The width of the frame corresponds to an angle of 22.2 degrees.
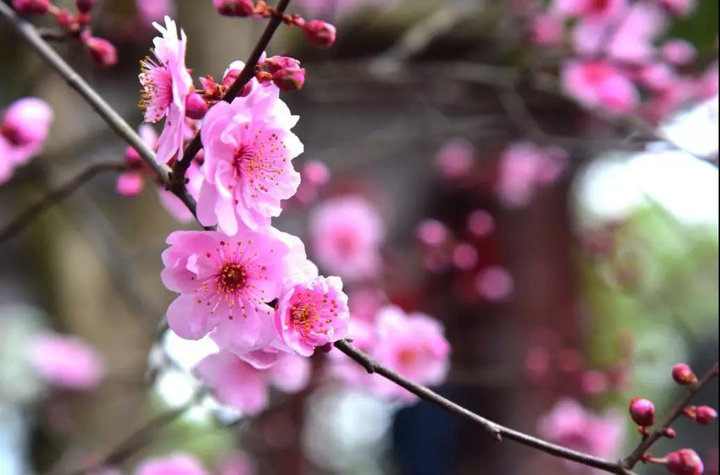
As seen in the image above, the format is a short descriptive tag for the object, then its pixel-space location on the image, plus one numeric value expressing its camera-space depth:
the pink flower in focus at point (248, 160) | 0.37
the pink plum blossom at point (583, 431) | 0.65
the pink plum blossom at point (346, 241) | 0.86
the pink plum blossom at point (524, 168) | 0.96
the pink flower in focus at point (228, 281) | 0.39
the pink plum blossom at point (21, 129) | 0.48
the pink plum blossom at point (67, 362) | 0.95
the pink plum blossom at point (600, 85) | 0.70
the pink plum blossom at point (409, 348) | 0.53
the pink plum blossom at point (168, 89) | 0.37
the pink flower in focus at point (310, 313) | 0.39
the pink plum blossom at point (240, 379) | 0.48
